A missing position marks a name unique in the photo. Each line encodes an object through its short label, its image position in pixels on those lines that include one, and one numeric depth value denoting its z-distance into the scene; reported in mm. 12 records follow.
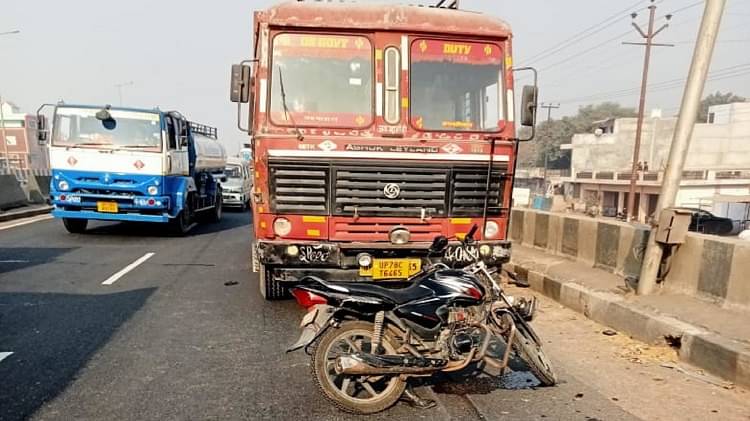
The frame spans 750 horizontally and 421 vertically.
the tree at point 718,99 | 94019
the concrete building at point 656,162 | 38844
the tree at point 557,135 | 80250
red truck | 4926
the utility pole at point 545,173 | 59775
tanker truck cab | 9727
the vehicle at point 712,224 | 26297
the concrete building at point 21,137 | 52312
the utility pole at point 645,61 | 30297
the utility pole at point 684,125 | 5281
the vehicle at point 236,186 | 19312
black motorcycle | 3391
